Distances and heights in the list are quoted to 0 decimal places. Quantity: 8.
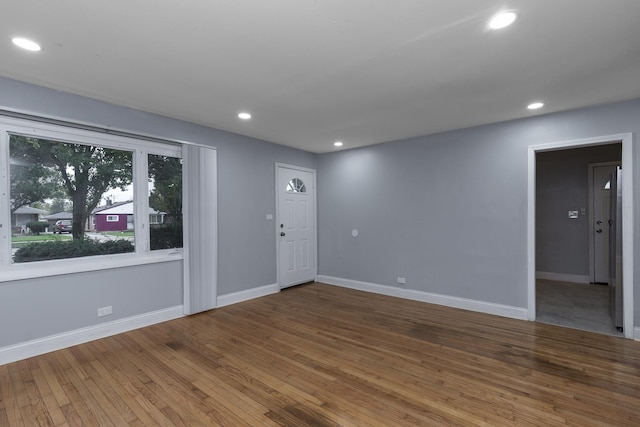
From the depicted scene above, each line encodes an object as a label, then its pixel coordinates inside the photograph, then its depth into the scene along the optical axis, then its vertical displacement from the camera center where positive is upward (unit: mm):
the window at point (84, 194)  2967 +223
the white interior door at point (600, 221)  5512 -213
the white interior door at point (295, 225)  5449 -264
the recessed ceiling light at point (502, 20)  1886 +1239
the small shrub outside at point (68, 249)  3055 -406
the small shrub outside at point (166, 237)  3982 -331
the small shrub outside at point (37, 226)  3057 -132
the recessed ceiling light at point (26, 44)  2176 +1269
